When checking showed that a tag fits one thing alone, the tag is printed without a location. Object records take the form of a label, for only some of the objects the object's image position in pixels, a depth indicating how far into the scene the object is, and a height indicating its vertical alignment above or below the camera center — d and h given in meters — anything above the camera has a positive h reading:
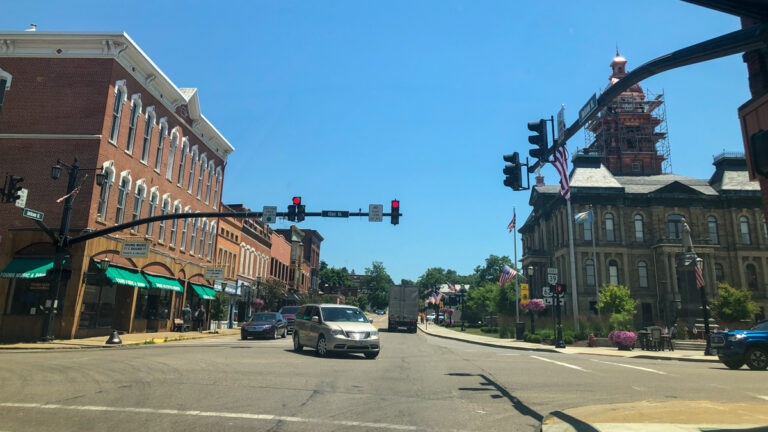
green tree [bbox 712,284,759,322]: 39.12 +1.27
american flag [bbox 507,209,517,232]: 41.75 +7.88
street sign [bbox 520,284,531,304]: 37.81 +1.65
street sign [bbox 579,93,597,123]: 9.09 +3.94
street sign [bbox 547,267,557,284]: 27.69 +2.29
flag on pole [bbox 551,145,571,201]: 24.73 +7.73
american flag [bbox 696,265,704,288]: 24.61 +2.27
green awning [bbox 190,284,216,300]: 34.86 +1.11
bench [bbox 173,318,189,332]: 31.72 -1.19
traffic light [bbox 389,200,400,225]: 20.77 +4.15
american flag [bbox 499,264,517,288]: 42.23 +3.56
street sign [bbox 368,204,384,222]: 20.72 +4.12
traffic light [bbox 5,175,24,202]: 16.91 +3.79
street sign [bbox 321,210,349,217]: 20.97 +4.13
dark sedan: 26.73 -0.94
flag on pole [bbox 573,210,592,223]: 39.56 +8.06
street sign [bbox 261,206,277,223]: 20.43 +3.91
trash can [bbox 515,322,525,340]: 34.12 -0.96
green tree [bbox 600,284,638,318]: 39.22 +1.43
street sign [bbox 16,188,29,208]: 17.76 +3.72
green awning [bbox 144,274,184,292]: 27.90 +1.36
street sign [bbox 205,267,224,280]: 33.81 +2.32
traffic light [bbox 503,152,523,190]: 11.76 +3.36
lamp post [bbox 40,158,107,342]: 19.70 +1.56
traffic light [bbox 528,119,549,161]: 10.91 +3.89
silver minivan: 15.49 -0.64
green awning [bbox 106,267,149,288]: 23.25 +1.36
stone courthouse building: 51.06 +9.31
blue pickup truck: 14.89 -0.75
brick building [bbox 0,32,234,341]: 22.19 +6.78
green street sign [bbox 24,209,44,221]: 18.28 +3.28
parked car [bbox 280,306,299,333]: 32.78 -0.30
